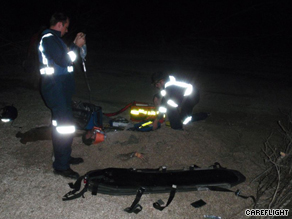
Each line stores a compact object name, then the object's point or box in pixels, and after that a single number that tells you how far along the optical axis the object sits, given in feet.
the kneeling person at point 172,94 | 14.53
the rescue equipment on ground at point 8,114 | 14.79
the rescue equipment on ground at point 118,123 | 15.25
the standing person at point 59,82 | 8.83
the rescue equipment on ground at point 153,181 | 9.31
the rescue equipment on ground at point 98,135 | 12.95
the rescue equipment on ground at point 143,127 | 14.53
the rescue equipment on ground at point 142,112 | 15.97
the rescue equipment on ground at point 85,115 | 12.50
